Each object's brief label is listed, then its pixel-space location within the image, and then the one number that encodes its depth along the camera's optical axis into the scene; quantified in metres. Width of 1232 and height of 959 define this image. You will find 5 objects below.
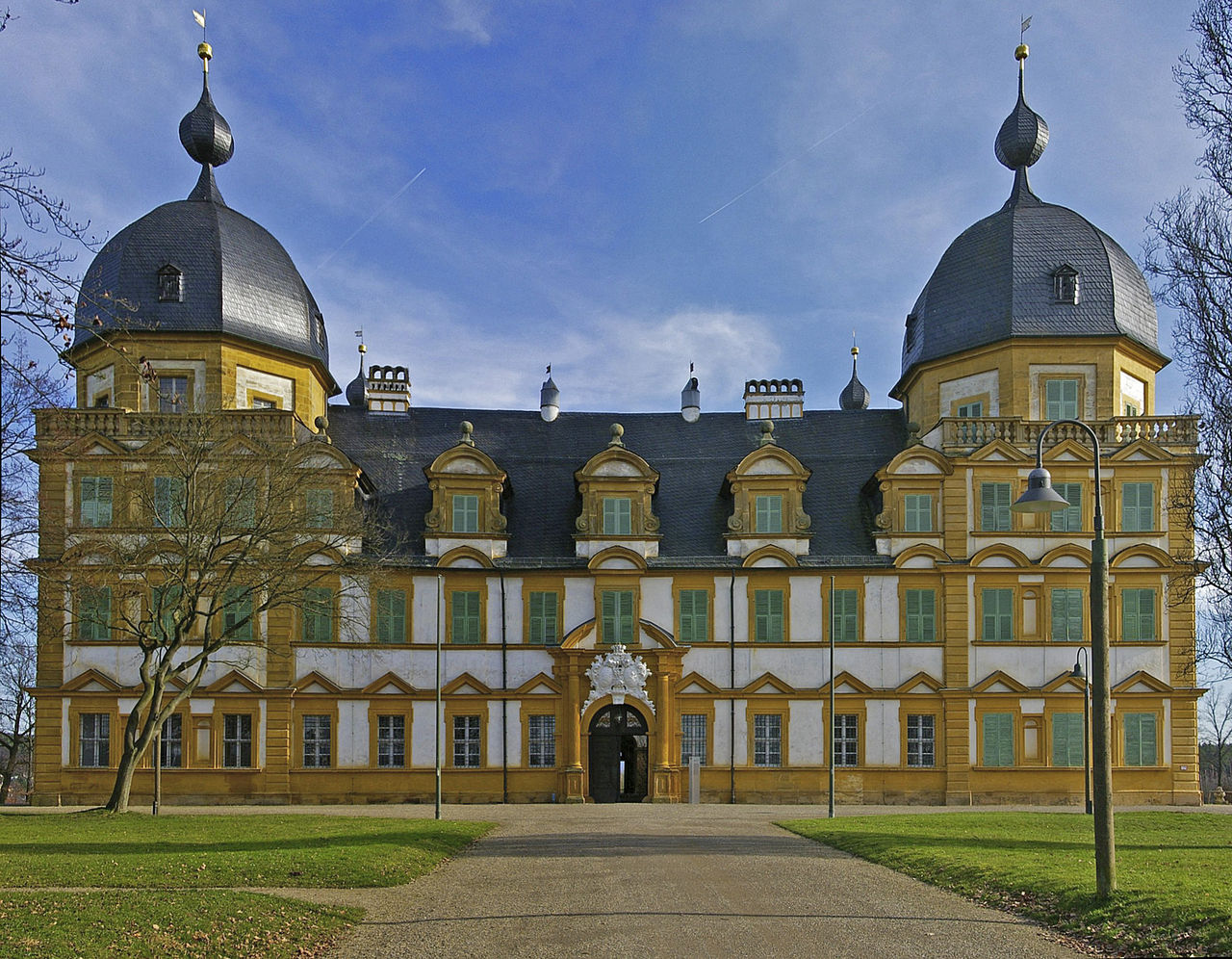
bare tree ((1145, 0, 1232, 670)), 23.22
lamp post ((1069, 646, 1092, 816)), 34.50
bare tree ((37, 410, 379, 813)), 31.83
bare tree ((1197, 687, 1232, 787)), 87.36
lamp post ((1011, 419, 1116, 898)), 16.22
